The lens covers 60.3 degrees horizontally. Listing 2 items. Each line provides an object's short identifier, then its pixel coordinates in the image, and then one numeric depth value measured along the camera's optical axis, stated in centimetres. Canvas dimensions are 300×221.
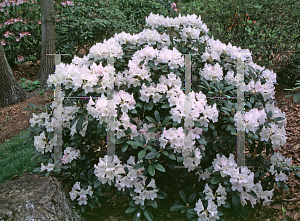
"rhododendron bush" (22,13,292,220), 177
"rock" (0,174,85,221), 155
